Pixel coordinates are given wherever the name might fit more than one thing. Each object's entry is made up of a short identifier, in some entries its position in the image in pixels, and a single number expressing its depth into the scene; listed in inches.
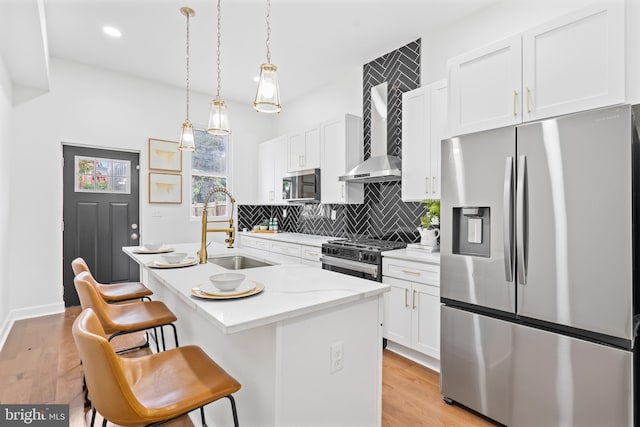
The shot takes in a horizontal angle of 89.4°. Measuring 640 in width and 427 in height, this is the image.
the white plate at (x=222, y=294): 54.2
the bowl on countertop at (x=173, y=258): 87.4
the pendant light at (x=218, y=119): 88.3
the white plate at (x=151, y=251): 109.0
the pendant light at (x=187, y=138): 109.8
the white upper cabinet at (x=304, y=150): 167.3
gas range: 118.3
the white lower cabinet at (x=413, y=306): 100.6
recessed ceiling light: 128.9
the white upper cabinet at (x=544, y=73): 65.1
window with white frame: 199.5
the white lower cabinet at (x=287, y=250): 150.6
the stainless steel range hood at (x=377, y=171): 127.2
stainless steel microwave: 165.2
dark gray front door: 160.9
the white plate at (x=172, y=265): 83.0
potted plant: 116.7
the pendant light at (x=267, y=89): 65.4
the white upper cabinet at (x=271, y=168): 195.5
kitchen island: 49.9
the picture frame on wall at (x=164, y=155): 179.8
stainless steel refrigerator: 60.2
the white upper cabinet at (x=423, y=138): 111.1
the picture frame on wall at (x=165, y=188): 179.9
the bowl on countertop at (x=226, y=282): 55.9
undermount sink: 102.8
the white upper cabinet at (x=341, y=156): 152.0
